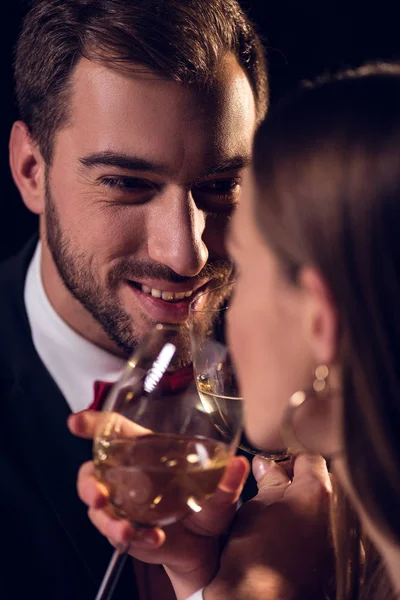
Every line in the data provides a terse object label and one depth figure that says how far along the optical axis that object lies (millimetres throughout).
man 893
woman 672
